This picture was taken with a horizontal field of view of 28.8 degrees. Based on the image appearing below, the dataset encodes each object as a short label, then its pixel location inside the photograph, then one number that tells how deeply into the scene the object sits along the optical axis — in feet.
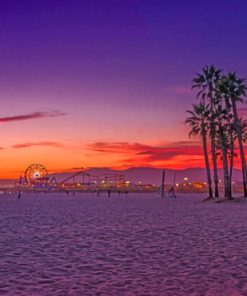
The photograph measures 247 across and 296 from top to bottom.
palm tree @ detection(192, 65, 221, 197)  226.58
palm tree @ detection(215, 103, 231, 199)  214.07
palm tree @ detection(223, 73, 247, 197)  206.80
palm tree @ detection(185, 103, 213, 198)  231.28
